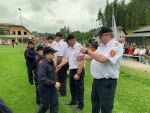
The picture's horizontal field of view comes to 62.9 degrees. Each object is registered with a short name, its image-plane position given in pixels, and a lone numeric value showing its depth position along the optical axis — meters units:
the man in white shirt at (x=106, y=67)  2.14
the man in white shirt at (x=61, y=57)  3.58
